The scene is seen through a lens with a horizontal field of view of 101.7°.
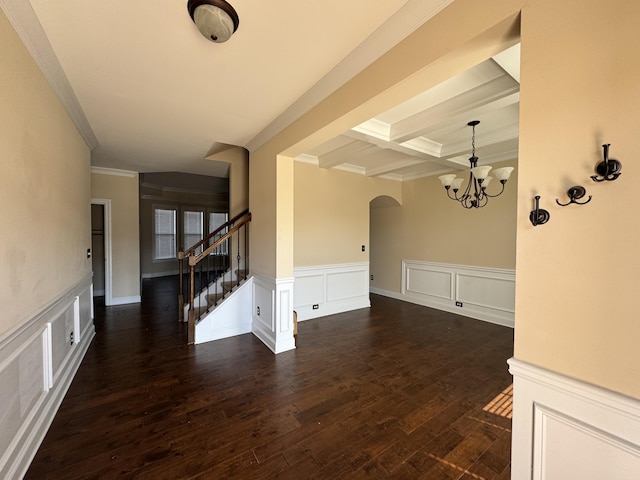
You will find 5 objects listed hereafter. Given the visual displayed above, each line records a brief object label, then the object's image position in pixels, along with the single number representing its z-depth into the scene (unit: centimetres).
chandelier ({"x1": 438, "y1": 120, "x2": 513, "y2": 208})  291
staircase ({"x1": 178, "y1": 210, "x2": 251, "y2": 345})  343
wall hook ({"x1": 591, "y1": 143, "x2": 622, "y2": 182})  85
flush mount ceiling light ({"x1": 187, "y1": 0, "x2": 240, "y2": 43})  142
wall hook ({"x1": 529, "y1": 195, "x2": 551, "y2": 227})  101
